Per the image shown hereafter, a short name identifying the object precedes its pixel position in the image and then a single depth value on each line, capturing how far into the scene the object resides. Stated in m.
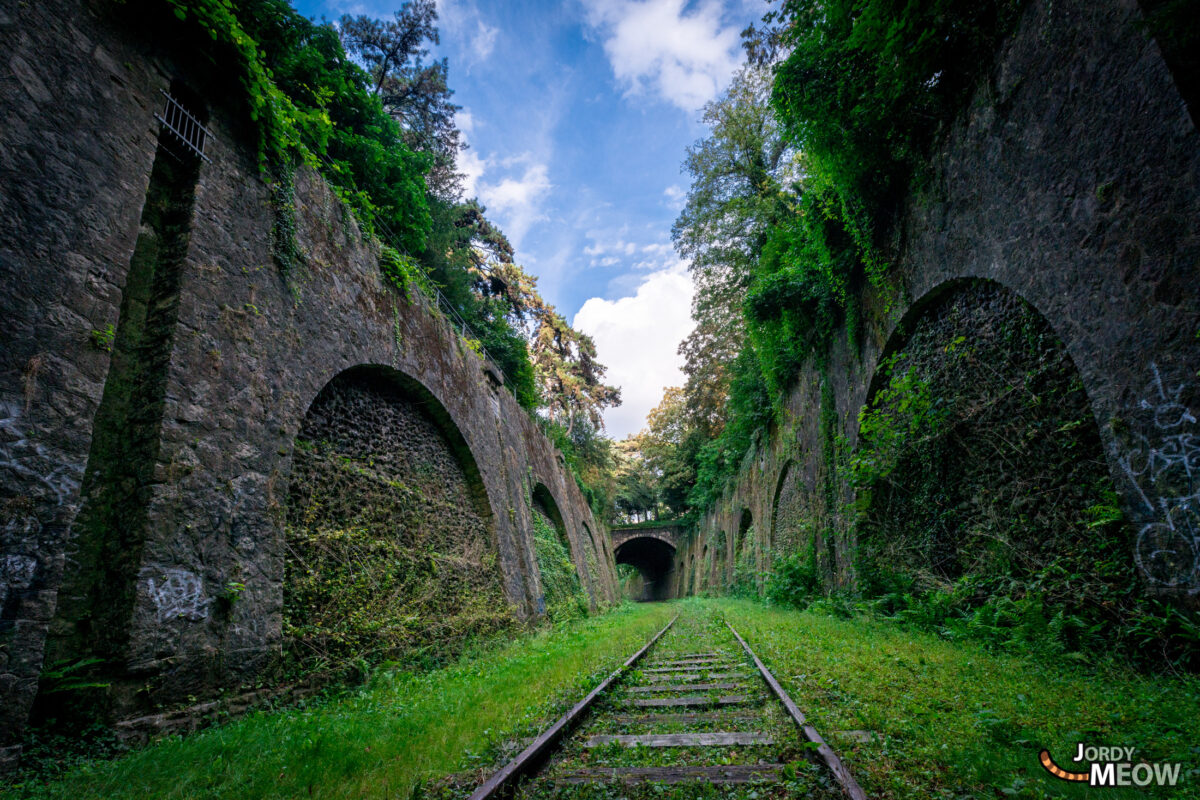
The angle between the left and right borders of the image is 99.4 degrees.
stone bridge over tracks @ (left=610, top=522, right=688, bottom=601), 39.06
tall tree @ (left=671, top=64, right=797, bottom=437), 19.42
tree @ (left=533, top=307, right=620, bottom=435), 30.16
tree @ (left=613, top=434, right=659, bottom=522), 41.30
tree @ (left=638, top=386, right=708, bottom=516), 34.41
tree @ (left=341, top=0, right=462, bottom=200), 18.48
